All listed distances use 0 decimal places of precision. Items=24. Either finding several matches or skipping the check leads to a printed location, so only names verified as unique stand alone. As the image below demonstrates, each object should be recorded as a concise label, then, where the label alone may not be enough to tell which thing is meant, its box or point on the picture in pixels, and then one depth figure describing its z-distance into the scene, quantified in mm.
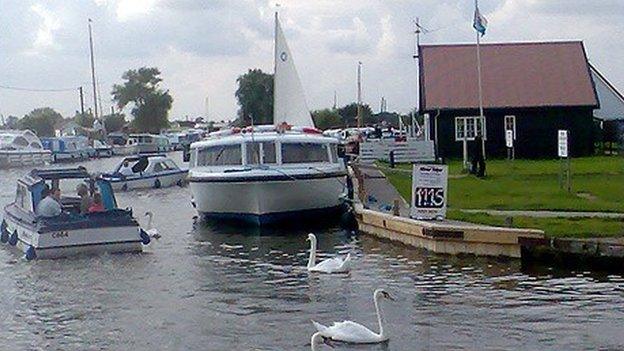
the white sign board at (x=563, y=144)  32250
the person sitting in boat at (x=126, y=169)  52019
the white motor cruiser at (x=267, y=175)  31422
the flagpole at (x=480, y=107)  47400
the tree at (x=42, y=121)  174250
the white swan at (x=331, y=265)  22906
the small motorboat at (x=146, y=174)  51031
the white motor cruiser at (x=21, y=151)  92250
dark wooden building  54344
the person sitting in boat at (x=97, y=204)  26469
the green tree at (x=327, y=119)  112125
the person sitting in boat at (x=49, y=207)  26250
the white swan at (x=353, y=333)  16125
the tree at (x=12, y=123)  165338
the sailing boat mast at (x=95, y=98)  113900
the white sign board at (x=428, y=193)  26250
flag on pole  43469
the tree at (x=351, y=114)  126875
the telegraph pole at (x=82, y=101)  142875
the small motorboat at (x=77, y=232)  25453
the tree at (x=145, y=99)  158750
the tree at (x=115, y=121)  161625
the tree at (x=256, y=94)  86369
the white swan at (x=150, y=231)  29634
